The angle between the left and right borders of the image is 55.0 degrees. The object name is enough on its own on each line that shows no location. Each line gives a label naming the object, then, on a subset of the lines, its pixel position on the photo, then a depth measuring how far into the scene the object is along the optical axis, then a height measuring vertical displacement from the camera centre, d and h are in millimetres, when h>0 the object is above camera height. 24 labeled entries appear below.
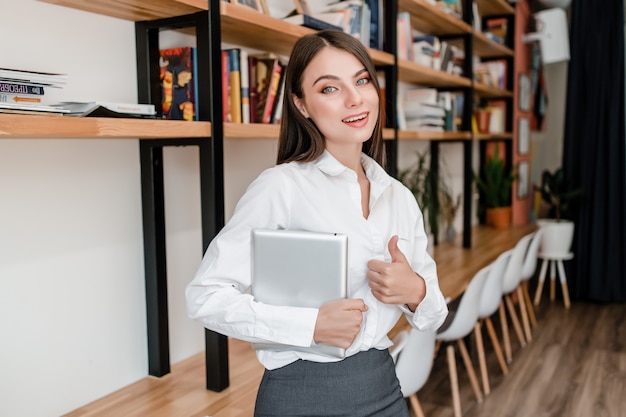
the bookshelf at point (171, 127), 1417 +78
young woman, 1134 -203
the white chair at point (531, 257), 4098 -714
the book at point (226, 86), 1951 +235
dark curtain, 5012 +54
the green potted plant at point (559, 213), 5023 -526
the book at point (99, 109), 1389 +120
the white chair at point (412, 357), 2012 -698
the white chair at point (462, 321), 2811 -797
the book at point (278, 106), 2164 +183
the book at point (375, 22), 2830 +631
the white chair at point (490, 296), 3178 -767
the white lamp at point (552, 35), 5129 +1017
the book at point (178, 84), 1791 +225
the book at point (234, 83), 1970 +245
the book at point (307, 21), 2182 +499
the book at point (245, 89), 2006 +228
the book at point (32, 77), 1255 +180
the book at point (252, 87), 2047 +240
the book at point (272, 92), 2117 +229
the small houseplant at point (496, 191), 4996 -310
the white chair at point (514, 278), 3615 -759
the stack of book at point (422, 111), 3541 +263
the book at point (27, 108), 1226 +109
